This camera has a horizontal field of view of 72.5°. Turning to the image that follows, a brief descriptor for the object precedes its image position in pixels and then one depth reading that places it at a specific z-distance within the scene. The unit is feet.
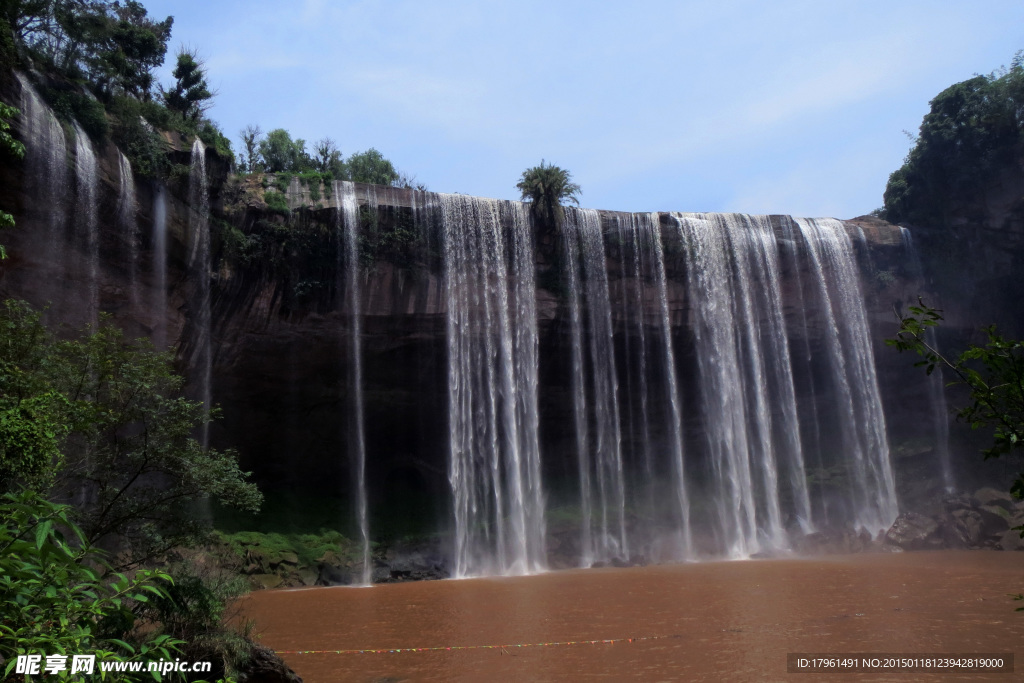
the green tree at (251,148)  126.21
